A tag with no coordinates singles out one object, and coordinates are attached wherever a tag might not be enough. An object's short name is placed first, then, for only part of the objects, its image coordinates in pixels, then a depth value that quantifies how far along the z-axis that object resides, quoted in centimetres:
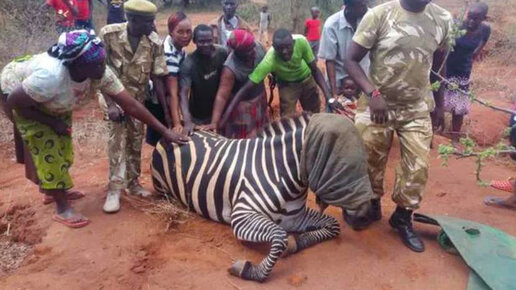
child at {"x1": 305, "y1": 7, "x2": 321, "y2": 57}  1182
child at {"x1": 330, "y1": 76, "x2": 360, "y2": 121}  519
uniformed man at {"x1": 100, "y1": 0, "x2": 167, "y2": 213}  421
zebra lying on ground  357
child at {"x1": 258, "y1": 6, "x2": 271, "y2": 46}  1451
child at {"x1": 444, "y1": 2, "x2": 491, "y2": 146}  642
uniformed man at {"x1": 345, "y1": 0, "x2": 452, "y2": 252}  373
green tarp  340
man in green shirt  488
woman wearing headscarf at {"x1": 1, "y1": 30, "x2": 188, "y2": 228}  353
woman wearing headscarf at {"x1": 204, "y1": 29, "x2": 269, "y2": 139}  489
